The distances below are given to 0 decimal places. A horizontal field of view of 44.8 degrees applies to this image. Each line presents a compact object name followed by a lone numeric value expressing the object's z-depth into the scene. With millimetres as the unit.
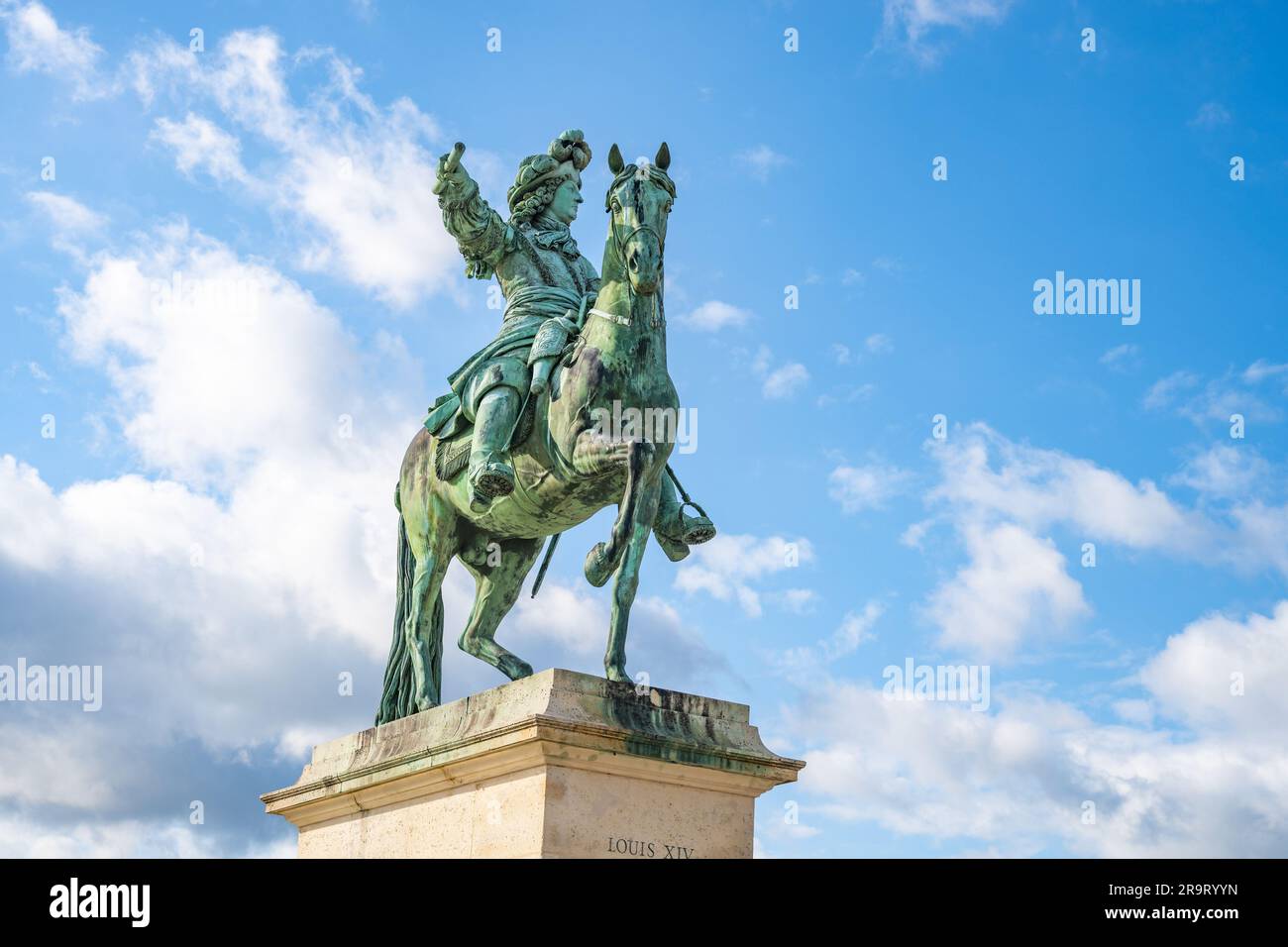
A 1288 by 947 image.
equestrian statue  10586
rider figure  11398
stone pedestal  9602
